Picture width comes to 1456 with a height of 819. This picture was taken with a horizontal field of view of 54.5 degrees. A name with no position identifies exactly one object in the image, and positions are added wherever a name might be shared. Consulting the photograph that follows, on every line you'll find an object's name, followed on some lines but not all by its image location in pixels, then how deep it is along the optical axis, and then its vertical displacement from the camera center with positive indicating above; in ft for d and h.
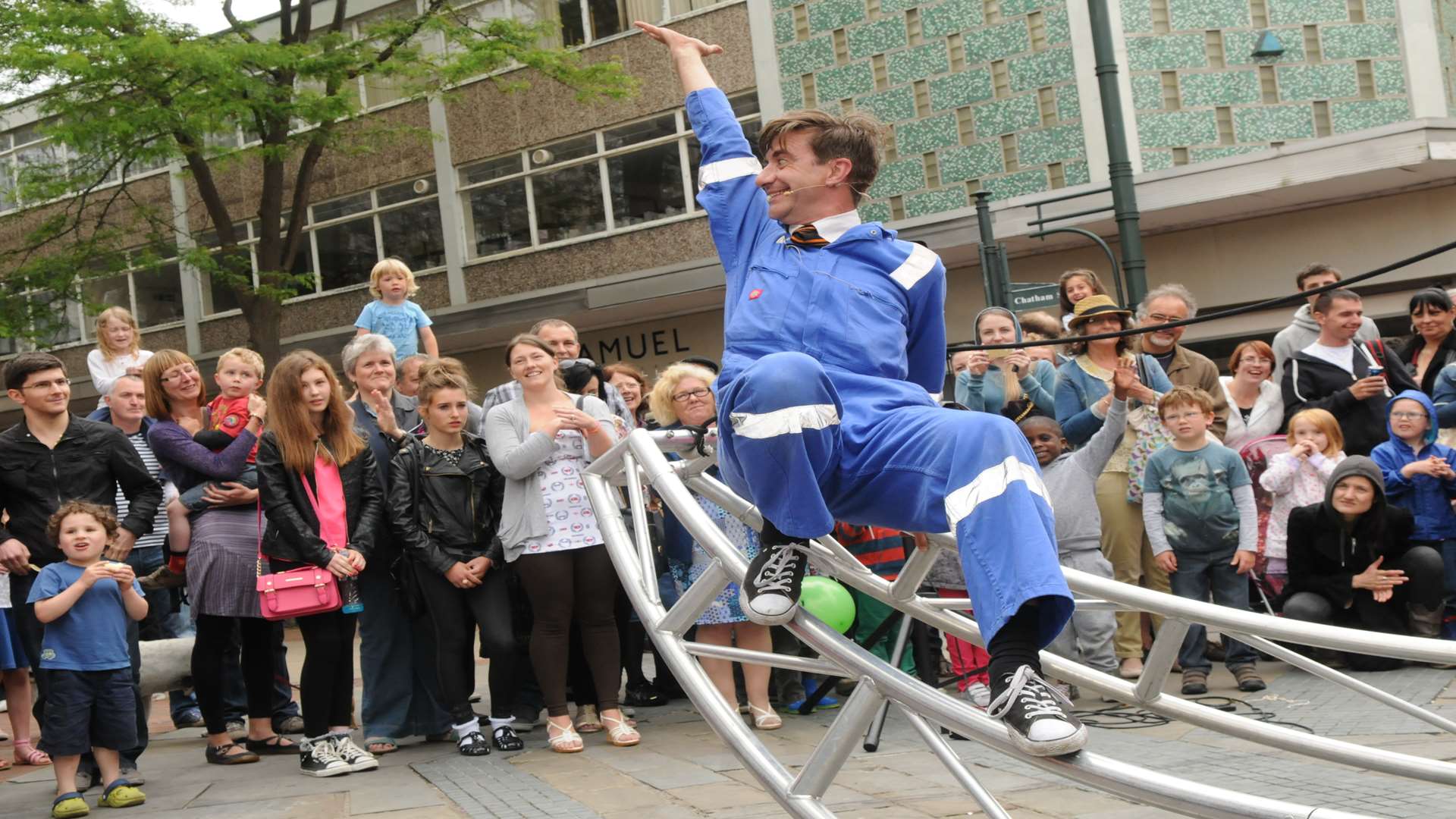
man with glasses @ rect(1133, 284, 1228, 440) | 25.29 +0.74
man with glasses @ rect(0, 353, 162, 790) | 20.48 +0.75
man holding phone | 26.96 -0.14
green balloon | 21.13 -2.60
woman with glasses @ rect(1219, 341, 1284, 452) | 27.37 -0.37
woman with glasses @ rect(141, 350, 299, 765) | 21.01 -1.16
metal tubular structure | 9.12 -2.06
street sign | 40.06 +3.08
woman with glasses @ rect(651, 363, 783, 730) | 22.11 -1.89
